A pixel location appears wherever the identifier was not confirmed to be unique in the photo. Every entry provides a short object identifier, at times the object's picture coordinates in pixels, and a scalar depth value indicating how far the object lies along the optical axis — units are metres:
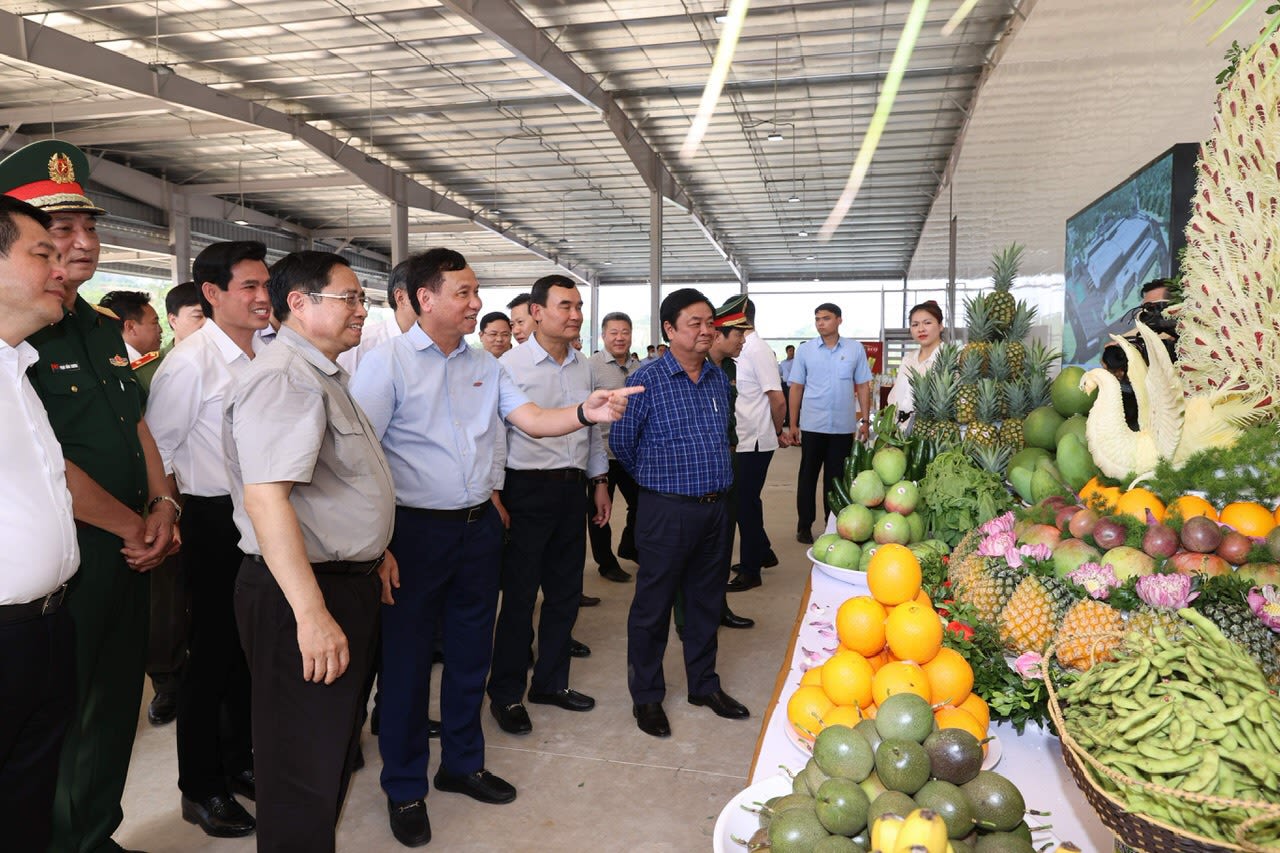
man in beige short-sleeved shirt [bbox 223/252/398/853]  1.77
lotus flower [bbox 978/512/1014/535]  2.07
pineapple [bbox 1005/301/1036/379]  3.34
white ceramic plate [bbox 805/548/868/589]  2.43
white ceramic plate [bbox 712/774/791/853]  1.21
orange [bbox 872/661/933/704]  1.44
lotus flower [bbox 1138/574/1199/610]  1.51
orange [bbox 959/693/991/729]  1.51
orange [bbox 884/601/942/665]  1.59
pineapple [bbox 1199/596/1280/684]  1.42
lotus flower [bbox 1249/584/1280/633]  1.44
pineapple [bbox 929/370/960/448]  3.45
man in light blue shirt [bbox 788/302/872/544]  6.32
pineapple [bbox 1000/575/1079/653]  1.64
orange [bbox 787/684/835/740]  1.53
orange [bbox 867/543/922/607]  1.82
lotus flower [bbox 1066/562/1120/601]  1.61
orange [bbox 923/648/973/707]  1.51
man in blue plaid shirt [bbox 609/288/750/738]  3.10
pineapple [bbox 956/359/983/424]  3.32
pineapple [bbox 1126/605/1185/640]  1.46
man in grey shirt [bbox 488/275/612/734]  3.33
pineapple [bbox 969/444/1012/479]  2.89
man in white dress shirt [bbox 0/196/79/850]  1.61
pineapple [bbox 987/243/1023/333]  3.55
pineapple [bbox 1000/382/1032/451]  3.10
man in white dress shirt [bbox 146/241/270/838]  2.55
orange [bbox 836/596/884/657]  1.70
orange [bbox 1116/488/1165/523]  1.82
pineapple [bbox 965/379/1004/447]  3.18
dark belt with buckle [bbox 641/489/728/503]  3.11
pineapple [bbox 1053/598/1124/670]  1.43
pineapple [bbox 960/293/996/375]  3.46
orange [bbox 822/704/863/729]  1.44
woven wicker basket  0.83
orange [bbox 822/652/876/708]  1.53
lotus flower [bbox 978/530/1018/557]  1.93
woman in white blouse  4.91
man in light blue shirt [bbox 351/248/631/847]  2.54
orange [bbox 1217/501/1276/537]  1.73
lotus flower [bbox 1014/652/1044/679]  1.52
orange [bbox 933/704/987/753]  1.38
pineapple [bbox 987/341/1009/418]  3.34
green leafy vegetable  2.47
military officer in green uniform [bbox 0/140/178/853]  2.05
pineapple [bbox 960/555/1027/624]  1.80
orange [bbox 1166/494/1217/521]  1.78
